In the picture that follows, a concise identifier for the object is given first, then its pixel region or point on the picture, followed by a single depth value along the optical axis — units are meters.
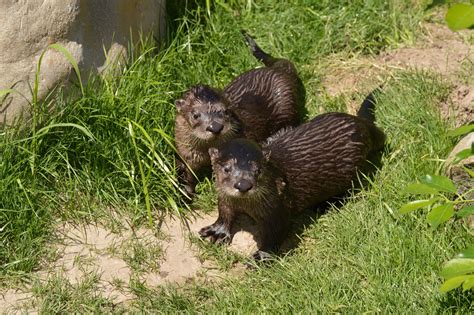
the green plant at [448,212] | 4.87
